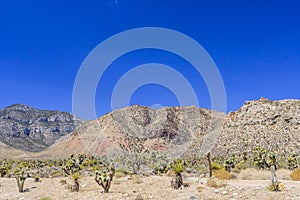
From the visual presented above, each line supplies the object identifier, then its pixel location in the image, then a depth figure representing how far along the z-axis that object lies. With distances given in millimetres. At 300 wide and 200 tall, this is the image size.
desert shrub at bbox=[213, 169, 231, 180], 21438
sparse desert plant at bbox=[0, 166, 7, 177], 32344
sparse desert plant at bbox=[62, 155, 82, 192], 30516
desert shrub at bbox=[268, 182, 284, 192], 14872
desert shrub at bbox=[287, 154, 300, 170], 33234
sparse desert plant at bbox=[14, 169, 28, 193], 21416
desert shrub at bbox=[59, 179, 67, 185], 22750
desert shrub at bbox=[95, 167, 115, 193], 18266
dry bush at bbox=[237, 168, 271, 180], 22062
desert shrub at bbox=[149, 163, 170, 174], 29281
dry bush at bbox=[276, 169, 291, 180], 21542
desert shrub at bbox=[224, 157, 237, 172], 32156
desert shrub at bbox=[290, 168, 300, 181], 20458
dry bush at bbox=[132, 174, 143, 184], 20344
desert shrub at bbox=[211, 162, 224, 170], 28906
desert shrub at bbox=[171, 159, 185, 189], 17984
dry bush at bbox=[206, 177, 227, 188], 17000
